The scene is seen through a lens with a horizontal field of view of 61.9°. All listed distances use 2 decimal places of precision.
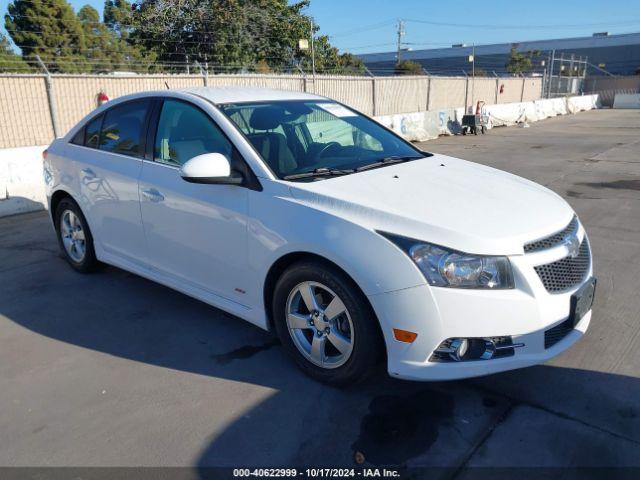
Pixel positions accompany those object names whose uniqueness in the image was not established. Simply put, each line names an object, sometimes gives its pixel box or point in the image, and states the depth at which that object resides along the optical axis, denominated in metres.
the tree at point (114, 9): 52.88
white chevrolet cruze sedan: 2.66
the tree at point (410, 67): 59.51
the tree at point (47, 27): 40.78
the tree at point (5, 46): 39.48
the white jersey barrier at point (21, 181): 8.02
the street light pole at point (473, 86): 24.75
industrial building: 73.38
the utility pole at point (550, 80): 34.57
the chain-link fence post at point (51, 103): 10.55
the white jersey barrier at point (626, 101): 36.78
